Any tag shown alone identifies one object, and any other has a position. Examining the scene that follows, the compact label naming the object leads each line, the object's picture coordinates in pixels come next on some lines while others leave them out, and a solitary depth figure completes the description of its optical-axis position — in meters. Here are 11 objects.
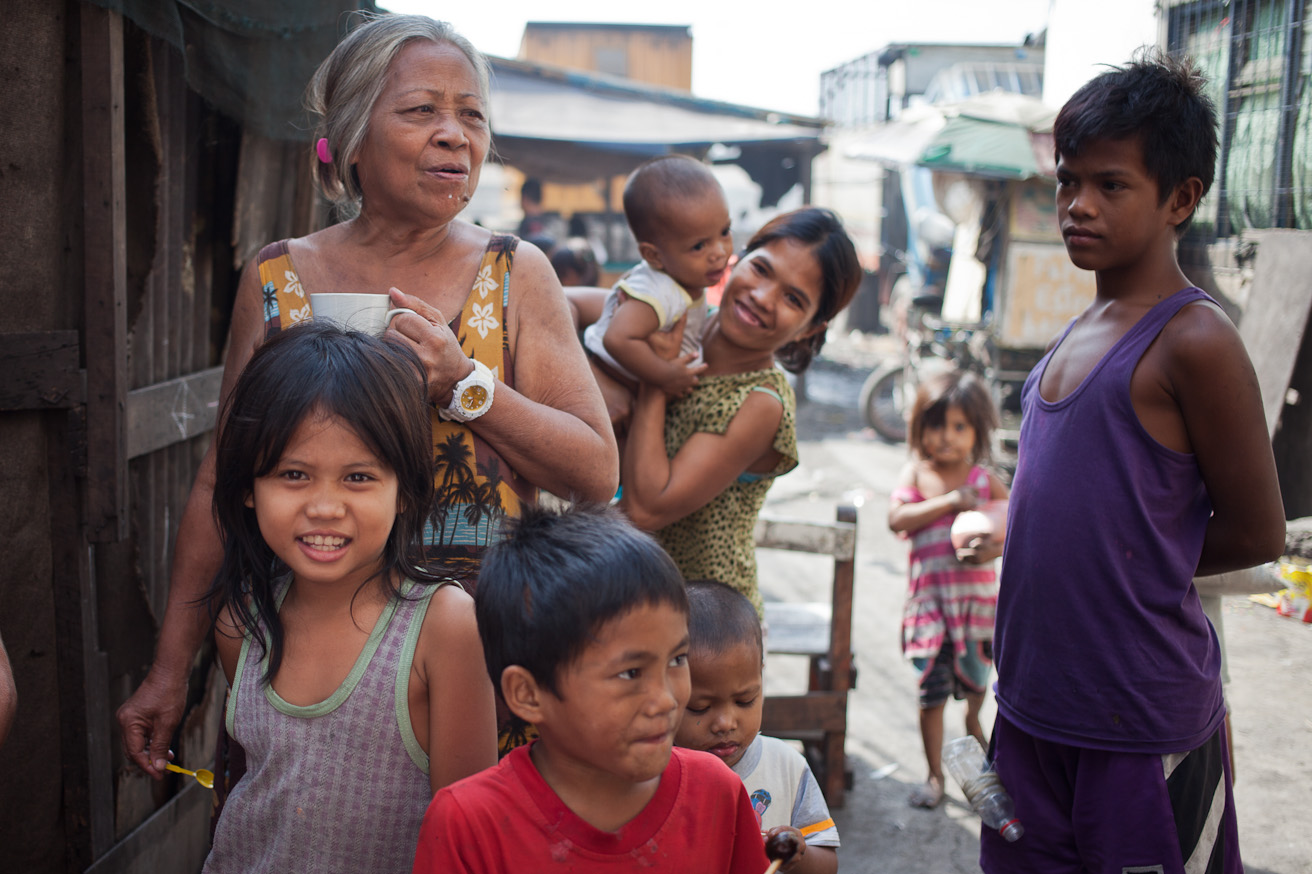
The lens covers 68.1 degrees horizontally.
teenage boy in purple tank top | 1.82
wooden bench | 3.36
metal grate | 5.86
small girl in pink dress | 3.52
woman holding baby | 2.22
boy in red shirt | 1.23
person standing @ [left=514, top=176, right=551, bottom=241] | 12.41
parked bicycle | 9.34
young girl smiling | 1.44
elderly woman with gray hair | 1.73
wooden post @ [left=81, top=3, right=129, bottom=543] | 2.18
